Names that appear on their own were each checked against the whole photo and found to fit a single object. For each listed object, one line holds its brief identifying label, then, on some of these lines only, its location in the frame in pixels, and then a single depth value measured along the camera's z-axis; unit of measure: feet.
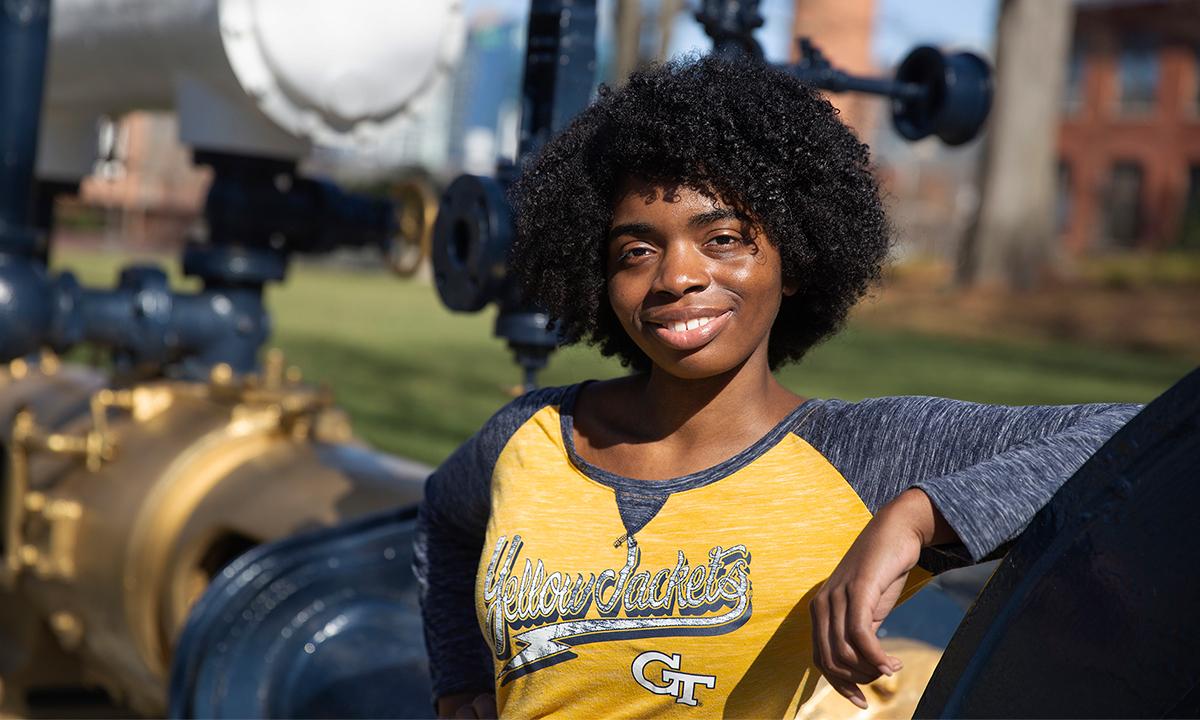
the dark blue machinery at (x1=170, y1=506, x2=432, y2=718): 8.24
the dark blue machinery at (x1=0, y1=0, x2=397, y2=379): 11.27
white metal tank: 9.72
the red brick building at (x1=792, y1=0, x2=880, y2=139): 58.70
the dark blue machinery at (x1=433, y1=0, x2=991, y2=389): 7.69
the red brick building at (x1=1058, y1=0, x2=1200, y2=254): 110.63
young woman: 4.88
